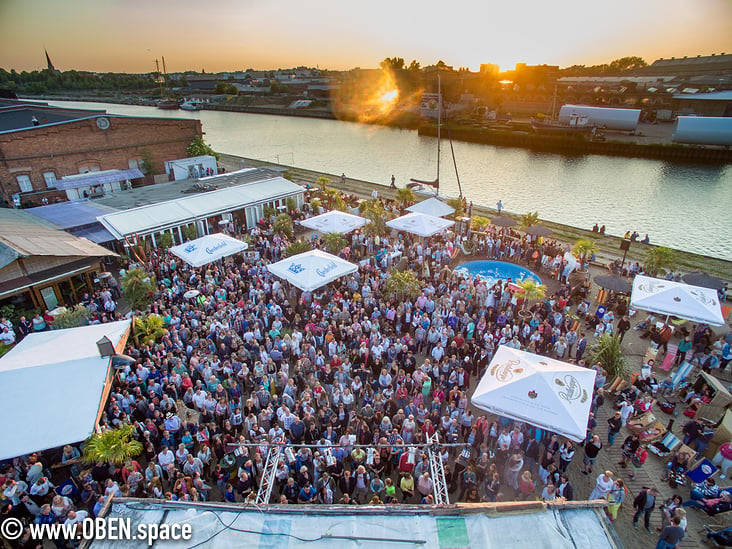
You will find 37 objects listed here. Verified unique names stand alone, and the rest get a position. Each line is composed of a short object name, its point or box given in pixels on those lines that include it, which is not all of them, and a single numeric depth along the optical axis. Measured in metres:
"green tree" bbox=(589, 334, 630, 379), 11.48
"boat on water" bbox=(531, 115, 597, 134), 60.41
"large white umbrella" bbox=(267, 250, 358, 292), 13.85
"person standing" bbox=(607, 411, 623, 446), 9.35
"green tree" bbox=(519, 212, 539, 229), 21.16
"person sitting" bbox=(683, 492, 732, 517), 7.83
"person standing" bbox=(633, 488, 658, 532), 7.57
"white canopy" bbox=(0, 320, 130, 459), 7.88
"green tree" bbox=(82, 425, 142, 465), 8.04
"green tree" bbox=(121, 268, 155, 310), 14.48
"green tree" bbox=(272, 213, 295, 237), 21.03
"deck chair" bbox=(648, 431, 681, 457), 9.35
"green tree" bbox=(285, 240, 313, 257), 17.69
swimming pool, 18.02
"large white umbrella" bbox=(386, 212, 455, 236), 18.53
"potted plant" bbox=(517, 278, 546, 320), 13.87
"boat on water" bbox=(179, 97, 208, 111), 130.88
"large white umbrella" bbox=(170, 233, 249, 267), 15.62
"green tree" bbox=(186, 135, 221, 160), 35.16
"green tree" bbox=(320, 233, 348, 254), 18.62
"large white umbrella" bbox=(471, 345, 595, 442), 8.20
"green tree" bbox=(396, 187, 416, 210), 26.09
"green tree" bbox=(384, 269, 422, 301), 14.31
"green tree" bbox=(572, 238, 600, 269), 17.67
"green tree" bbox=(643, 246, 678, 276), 16.33
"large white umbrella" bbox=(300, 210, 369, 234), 19.03
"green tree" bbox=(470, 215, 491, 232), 21.42
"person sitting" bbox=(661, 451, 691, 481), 8.70
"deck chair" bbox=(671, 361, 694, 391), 11.22
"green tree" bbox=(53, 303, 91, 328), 13.07
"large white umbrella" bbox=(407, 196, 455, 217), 21.97
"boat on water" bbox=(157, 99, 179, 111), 130.12
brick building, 26.31
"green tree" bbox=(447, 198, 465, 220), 24.55
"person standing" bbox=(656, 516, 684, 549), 6.70
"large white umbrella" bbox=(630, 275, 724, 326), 12.02
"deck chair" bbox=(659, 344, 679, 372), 12.13
